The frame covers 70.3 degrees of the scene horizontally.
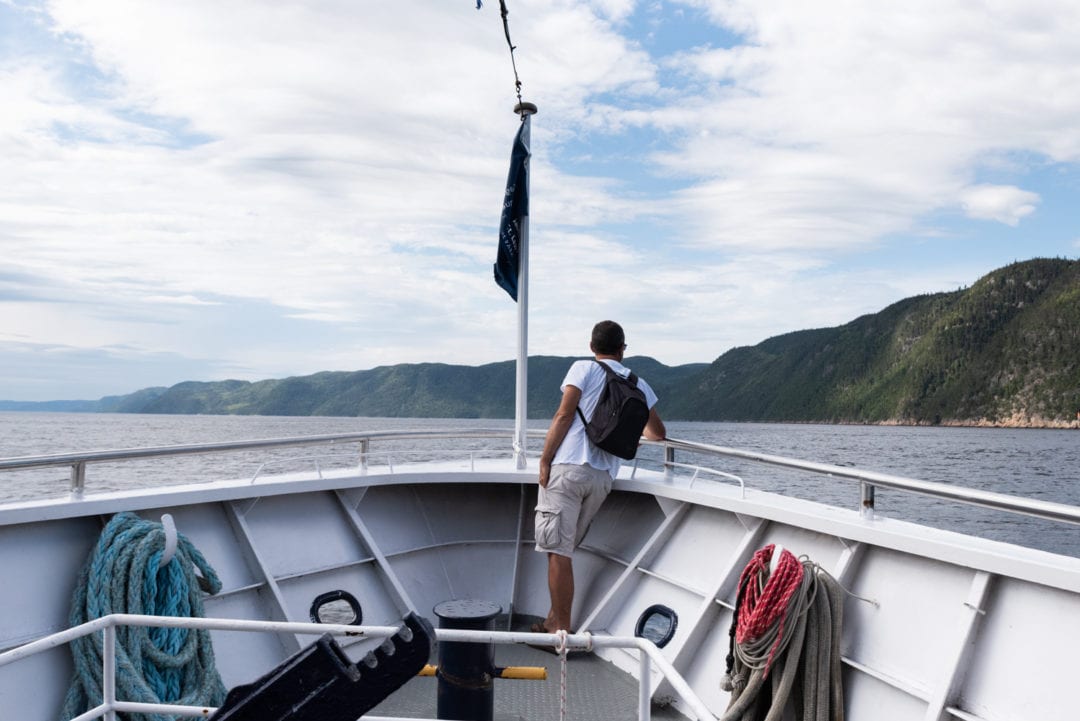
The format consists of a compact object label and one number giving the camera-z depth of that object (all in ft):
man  15.24
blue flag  20.07
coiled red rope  11.27
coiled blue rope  11.79
